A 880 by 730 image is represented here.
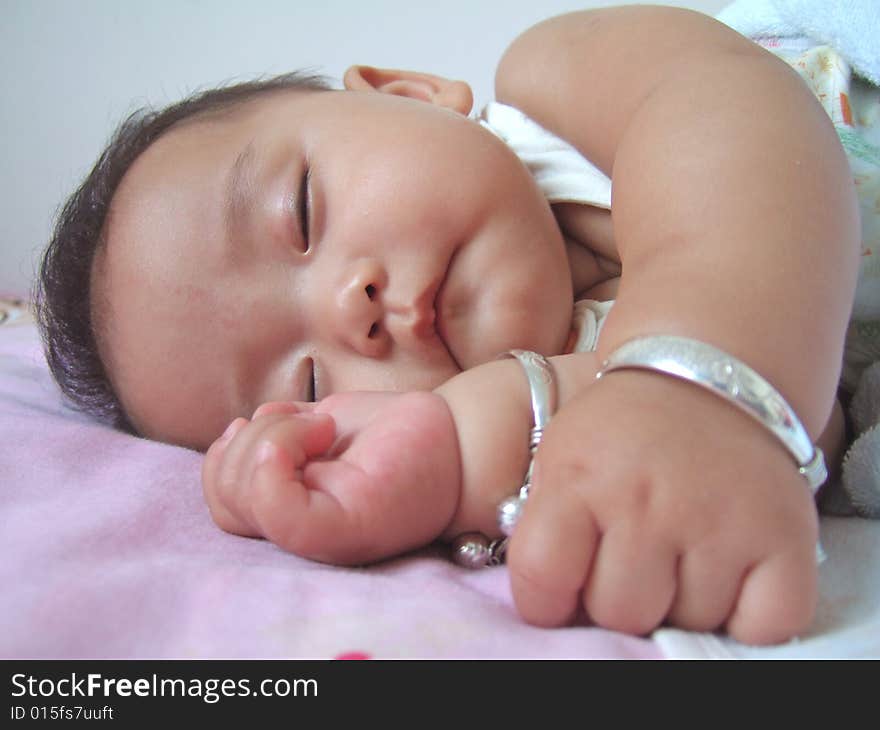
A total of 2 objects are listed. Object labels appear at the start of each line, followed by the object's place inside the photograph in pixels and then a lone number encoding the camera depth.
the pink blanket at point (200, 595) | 0.28
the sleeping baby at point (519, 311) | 0.28
